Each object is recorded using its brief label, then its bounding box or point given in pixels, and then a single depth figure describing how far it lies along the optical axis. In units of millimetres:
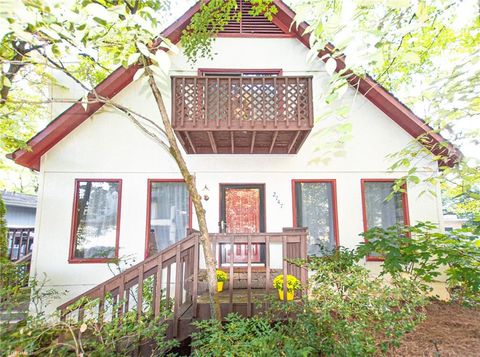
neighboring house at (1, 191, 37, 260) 9231
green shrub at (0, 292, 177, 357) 2612
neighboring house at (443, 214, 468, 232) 13031
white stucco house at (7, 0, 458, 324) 6250
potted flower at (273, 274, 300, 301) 4070
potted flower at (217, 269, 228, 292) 4912
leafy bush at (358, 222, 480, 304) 4500
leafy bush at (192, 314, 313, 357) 2338
